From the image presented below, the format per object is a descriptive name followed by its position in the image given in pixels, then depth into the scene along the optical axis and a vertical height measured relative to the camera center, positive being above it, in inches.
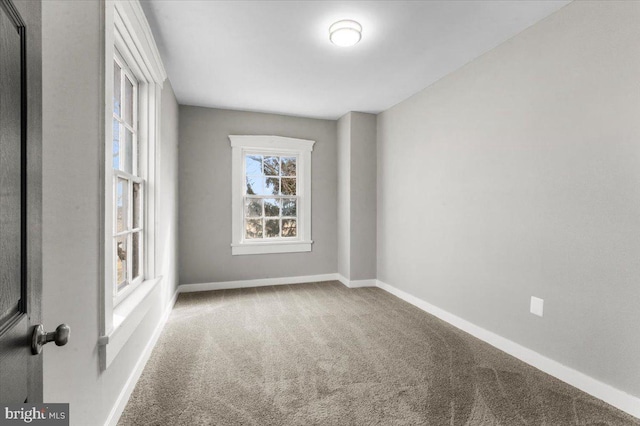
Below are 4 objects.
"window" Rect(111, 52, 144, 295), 80.6 +8.6
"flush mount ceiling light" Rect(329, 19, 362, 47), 92.5 +55.0
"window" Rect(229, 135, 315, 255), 175.6 +11.8
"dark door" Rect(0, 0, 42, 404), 22.5 +1.5
